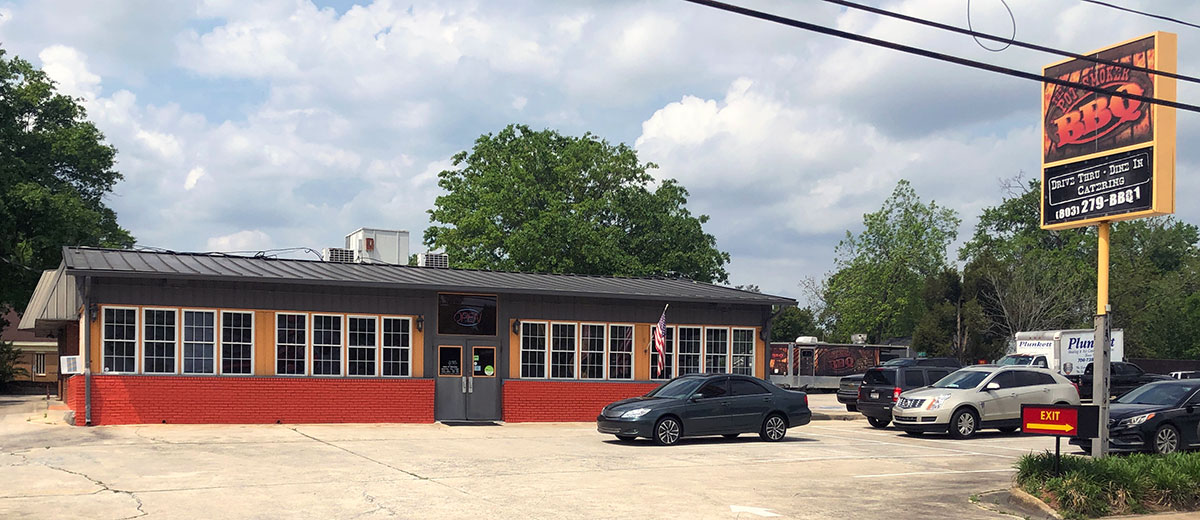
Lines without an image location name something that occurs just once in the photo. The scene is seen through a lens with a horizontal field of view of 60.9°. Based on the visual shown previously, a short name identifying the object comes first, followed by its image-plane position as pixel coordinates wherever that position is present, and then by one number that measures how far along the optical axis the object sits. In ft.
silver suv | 73.82
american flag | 90.48
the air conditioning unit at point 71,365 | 75.31
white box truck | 127.44
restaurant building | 73.92
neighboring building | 162.20
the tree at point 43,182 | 136.26
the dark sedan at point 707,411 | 65.92
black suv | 84.07
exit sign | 42.45
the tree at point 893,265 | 232.12
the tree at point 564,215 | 164.66
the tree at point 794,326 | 267.80
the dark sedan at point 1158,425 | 58.54
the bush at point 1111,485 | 40.60
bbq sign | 53.21
